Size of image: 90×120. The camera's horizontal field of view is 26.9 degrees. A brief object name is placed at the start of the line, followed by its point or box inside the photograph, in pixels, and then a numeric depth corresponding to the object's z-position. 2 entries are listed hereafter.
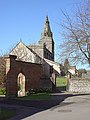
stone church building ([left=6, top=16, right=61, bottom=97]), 19.30
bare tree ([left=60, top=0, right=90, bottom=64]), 23.25
